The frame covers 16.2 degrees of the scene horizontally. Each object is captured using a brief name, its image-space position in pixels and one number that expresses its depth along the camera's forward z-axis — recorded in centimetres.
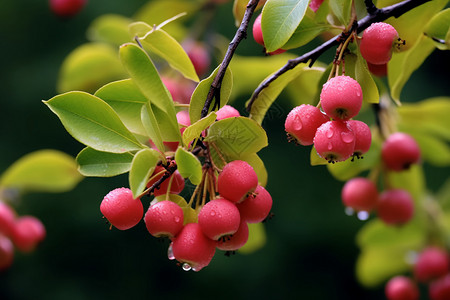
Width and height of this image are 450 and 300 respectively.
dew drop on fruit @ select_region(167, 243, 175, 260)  41
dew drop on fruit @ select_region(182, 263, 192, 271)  40
